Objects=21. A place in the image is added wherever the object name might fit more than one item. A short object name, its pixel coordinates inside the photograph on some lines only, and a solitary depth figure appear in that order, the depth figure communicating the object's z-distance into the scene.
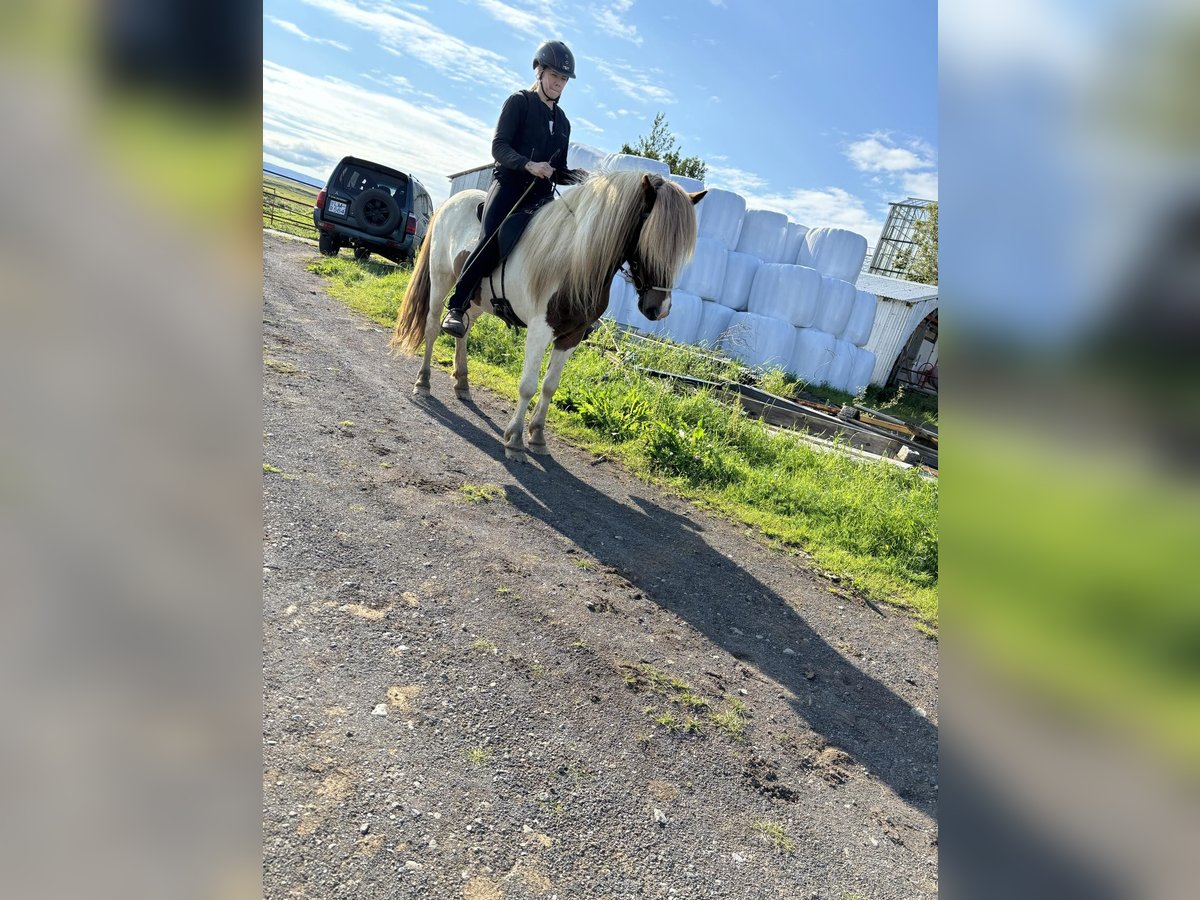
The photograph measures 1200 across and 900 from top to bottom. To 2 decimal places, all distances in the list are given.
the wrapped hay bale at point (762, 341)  15.66
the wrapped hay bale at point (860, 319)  17.23
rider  5.03
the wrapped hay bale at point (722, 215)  16.53
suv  13.43
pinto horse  4.48
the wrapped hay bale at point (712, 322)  15.77
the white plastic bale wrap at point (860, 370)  17.47
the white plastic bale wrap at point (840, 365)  16.94
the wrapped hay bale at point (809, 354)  16.61
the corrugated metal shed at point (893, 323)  21.70
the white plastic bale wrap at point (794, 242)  17.67
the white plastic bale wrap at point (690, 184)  14.61
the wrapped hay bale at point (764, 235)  17.22
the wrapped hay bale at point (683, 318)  15.16
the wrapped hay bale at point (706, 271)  15.86
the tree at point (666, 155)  29.70
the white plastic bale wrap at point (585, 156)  15.52
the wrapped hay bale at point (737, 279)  16.44
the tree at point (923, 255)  31.30
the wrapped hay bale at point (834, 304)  16.56
